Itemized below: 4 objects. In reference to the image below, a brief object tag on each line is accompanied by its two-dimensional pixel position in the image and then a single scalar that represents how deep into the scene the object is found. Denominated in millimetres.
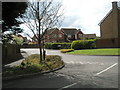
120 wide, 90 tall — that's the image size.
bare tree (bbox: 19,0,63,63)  8684
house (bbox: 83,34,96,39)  48186
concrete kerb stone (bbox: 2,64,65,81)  5309
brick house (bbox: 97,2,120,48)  22882
